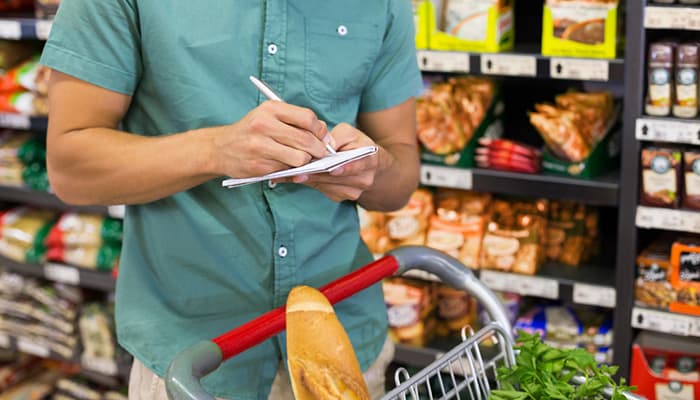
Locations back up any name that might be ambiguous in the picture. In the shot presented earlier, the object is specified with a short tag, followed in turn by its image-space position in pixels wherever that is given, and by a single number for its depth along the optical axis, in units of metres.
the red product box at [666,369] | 2.61
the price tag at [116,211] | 3.29
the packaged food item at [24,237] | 3.50
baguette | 1.09
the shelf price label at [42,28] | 3.17
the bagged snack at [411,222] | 2.97
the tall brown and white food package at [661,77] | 2.51
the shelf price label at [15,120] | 3.38
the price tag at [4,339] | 3.63
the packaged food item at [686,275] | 2.58
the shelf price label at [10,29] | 3.24
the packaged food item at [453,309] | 3.12
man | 1.28
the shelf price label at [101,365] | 3.47
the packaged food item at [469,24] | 2.73
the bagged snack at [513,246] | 2.86
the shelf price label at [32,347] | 3.56
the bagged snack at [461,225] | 2.92
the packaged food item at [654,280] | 2.63
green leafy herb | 1.17
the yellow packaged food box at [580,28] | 2.56
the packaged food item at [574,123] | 2.70
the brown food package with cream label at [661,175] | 2.56
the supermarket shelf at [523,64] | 2.55
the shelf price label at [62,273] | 3.45
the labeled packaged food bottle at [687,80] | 2.51
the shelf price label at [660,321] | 2.60
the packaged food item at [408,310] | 3.05
